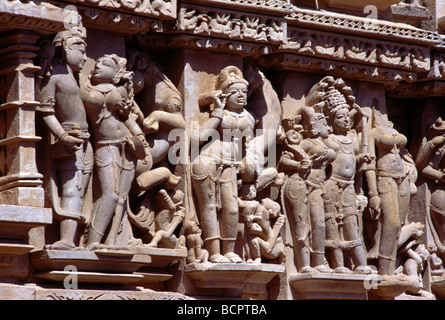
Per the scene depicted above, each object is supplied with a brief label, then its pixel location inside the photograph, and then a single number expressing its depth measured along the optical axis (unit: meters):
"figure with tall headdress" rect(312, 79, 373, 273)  11.80
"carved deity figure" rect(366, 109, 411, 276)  12.20
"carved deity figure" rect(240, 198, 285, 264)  11.14
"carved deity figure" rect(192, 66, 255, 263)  10.85
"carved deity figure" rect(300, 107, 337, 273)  11.62
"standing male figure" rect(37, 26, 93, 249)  9.90
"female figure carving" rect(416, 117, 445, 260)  12.81
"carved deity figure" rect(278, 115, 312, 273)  11.55
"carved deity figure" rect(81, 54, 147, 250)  10.21
